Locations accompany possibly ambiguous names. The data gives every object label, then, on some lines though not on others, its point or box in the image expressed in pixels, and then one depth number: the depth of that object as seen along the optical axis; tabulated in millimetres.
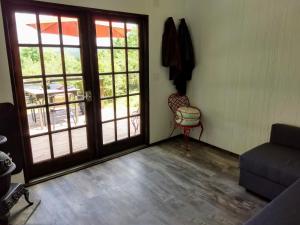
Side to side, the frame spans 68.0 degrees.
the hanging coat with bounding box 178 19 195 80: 3662
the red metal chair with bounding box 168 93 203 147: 3928
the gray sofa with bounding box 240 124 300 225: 1711
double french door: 2496
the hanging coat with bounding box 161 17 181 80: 3576
